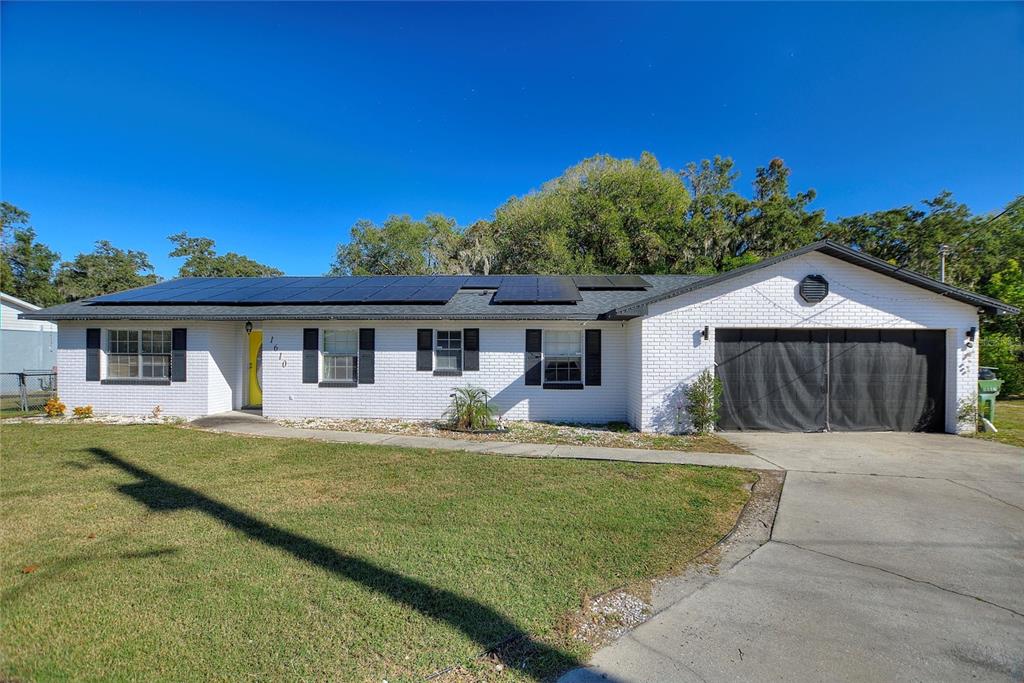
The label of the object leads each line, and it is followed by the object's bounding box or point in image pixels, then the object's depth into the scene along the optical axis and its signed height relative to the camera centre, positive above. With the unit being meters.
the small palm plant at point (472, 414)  9.84 -1.66
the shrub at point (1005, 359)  14.93 -0.60
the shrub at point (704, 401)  9.39 -1.30
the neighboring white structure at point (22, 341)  17.23 +0.04
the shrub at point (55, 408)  11.02 -1.71
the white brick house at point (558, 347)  9.51 -0.13
